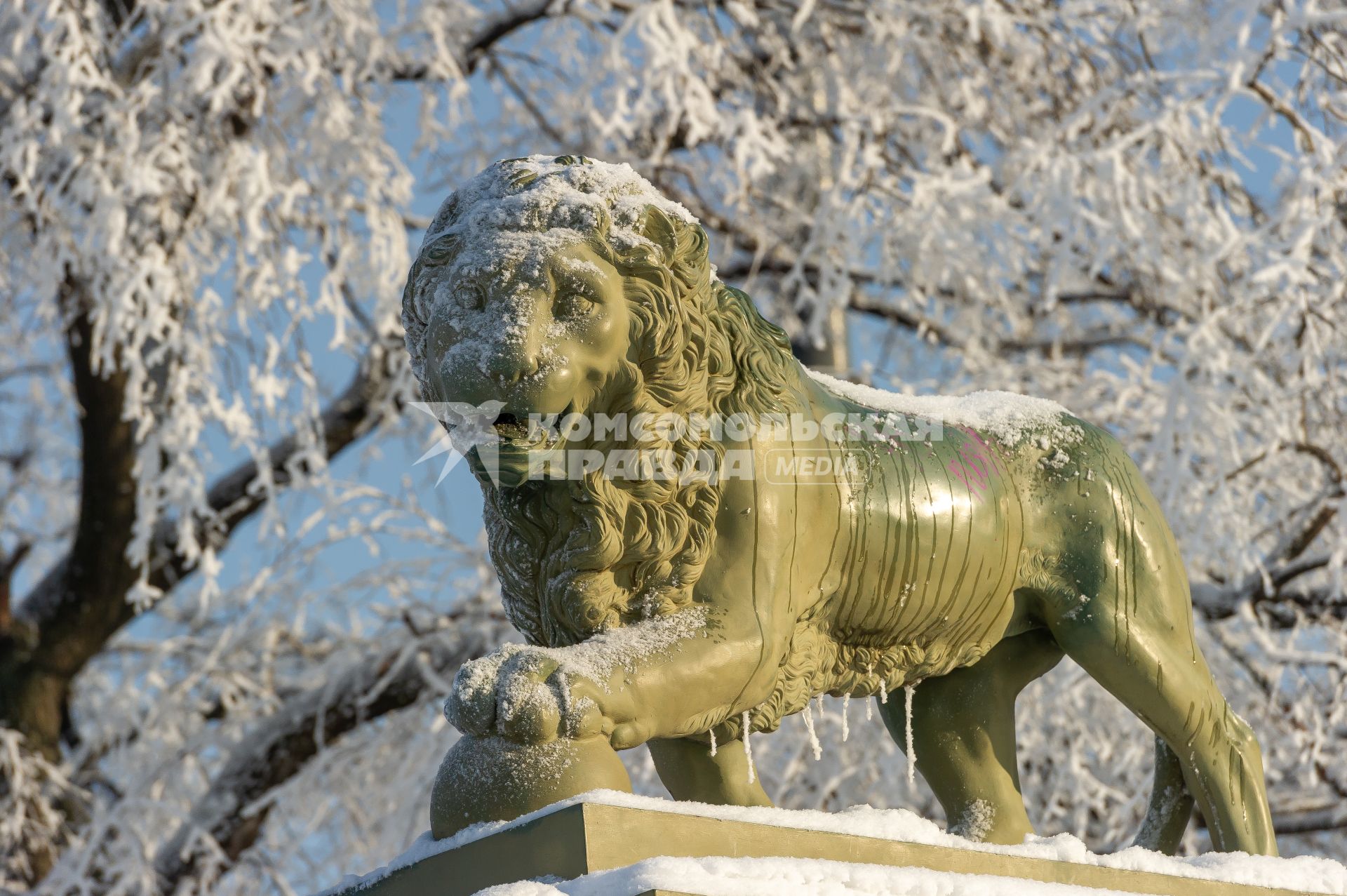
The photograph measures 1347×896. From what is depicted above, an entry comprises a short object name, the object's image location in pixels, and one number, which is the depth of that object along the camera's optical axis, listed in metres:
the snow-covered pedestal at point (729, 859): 10.49
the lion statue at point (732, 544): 10.95
